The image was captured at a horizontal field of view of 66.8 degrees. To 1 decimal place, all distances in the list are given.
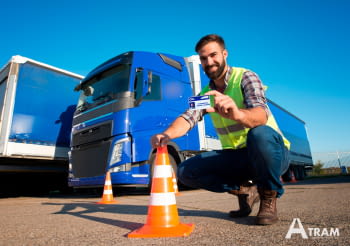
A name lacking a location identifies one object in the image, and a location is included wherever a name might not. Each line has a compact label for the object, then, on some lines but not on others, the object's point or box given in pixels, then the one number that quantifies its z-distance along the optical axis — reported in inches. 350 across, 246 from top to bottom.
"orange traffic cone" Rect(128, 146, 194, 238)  69.7
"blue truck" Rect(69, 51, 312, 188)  200.1
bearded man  77.8
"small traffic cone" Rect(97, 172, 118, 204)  181.5
